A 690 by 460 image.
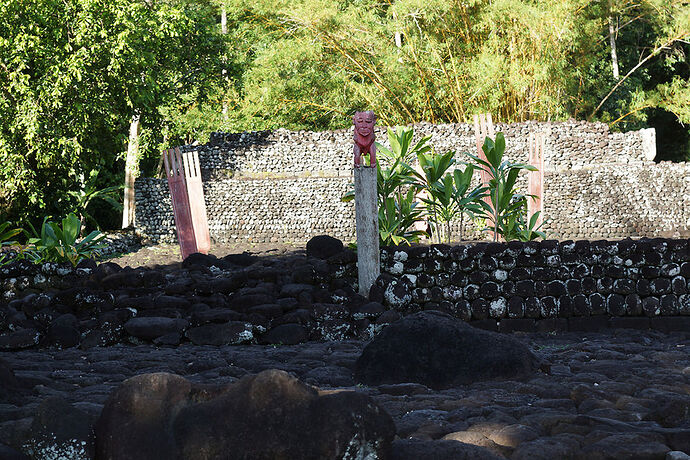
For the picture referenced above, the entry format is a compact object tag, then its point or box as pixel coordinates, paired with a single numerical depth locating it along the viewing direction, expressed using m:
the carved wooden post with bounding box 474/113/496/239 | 16.05
